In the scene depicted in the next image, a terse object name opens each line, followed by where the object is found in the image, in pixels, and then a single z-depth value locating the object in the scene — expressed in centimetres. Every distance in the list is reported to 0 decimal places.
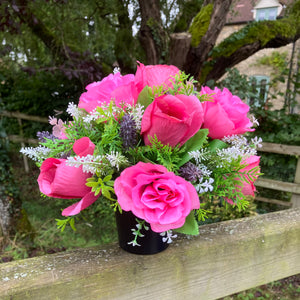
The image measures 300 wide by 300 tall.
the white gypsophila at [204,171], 71
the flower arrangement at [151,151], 64
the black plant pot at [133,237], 79
